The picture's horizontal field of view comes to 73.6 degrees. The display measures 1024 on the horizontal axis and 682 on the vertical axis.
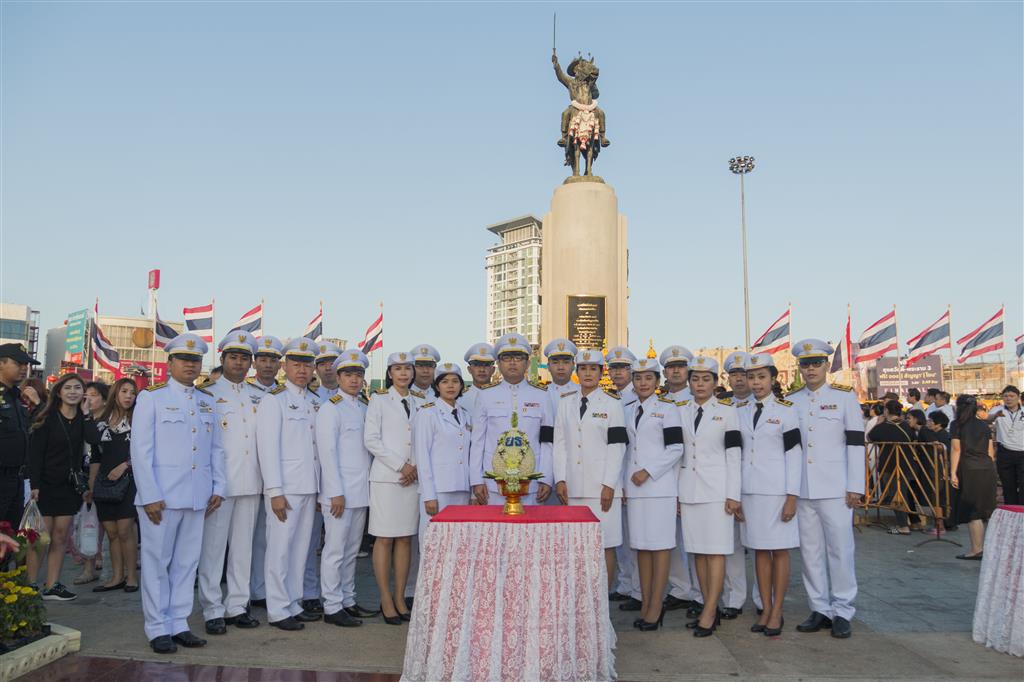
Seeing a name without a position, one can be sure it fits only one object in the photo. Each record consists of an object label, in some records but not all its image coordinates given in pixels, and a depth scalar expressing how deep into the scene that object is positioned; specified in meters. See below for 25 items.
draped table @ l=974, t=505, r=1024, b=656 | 4.82
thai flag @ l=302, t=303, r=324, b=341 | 16.61
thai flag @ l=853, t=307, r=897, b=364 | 17.34
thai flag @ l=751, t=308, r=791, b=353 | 18.09
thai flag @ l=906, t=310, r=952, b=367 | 17.89
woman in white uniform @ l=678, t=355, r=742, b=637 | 5.39
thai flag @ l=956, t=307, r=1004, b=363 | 17.78
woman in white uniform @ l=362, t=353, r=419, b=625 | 5.54
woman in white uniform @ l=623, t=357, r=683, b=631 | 5.40
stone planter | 4.23
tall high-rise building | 136.25
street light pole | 33.00
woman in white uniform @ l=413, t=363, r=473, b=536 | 5.39
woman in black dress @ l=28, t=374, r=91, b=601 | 6.23
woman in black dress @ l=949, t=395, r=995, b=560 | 8.10
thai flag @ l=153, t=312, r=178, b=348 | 14.88
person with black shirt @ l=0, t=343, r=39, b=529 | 5.40
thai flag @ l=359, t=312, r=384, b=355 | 16.80
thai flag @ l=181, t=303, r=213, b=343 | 14.97
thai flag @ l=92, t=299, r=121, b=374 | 15.19
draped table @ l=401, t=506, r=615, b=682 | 3.79
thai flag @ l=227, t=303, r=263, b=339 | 15.16
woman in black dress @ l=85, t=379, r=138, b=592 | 6.58
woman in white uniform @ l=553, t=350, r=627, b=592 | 5.32
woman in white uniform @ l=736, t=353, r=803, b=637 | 5.40
